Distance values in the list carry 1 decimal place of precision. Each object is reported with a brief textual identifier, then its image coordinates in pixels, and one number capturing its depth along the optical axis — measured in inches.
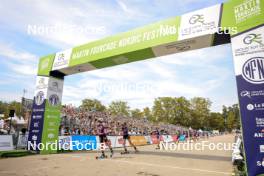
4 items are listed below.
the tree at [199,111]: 3523.6
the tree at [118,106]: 3025.8
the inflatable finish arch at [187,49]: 250.8
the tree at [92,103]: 3329.2
